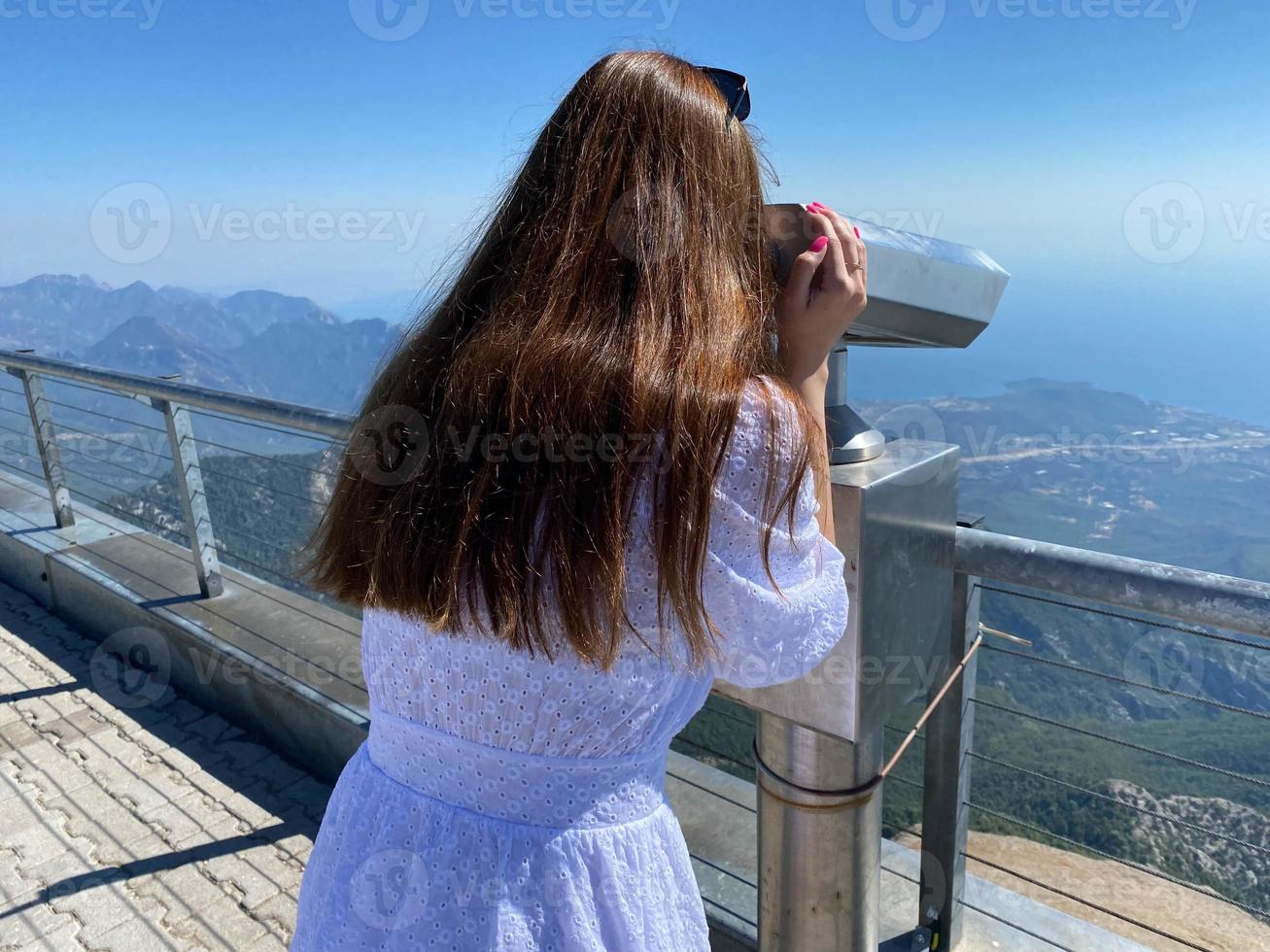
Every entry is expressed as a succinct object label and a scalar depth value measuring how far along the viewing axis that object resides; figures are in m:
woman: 0.81
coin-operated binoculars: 1.09
